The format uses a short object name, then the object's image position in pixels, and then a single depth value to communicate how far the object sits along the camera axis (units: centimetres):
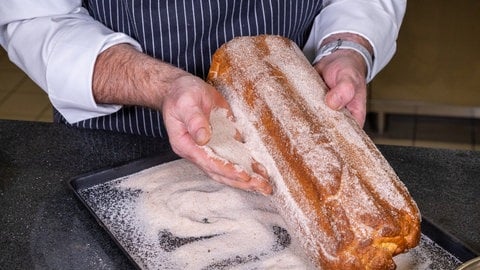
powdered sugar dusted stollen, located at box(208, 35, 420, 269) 110
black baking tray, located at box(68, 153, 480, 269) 118
